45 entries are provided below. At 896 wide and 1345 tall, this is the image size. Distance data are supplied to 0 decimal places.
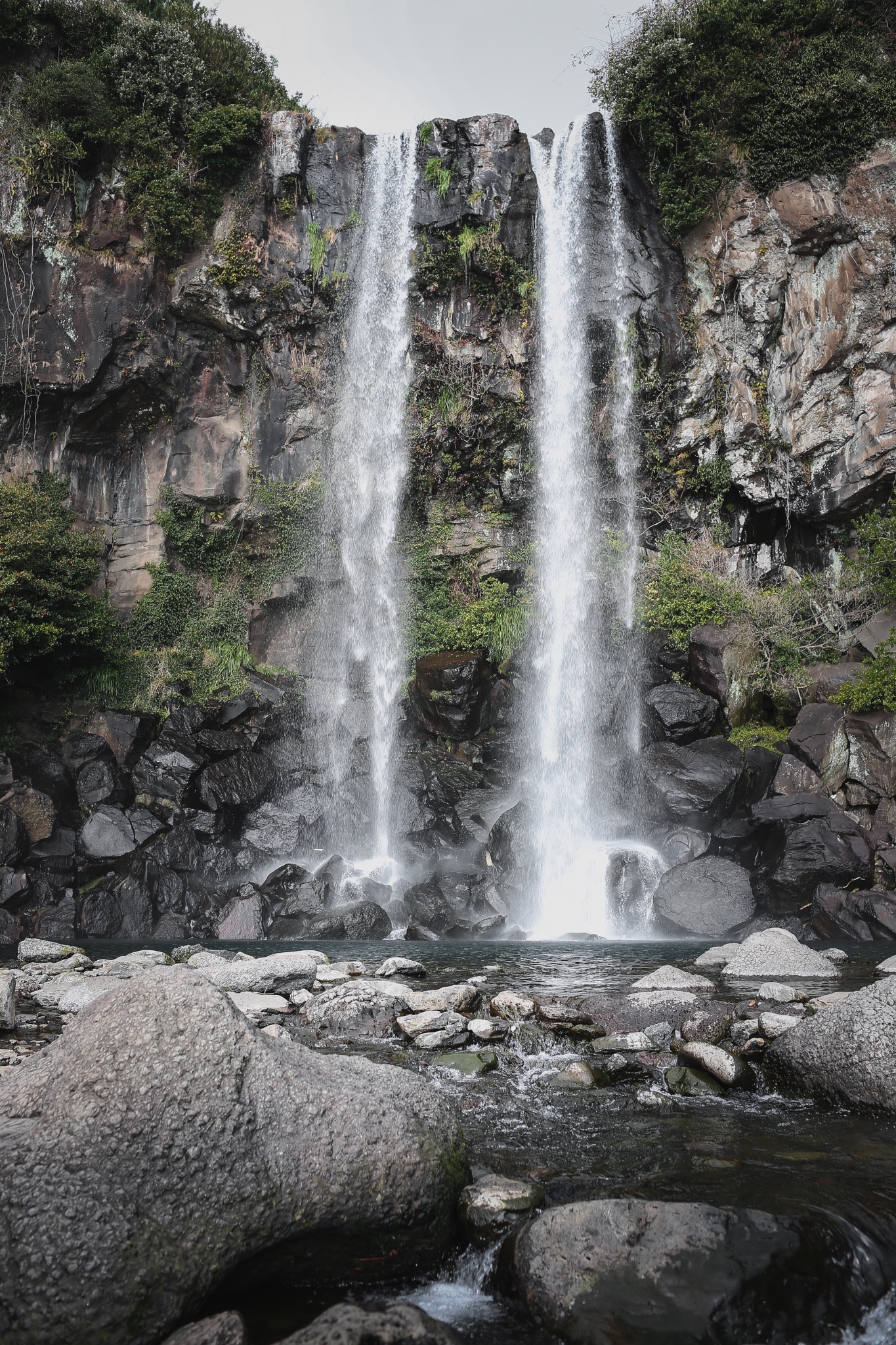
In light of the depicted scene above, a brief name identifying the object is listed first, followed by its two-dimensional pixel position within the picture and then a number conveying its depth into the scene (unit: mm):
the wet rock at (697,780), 15898
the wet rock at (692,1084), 5215
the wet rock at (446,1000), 7117
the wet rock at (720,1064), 5277
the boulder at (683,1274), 2785
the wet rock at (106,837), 16969
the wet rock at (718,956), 9945
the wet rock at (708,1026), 6043
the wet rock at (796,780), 15273
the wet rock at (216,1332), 2578
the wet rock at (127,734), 19578
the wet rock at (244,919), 14992
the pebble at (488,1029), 6398
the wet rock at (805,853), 13523
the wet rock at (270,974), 8617
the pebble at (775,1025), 5911
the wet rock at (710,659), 19109
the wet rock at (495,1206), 3418
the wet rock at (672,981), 8039
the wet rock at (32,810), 16688
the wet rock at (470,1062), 5721
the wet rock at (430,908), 14680
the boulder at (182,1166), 2637
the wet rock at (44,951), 11898
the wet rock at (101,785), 17984
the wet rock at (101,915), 15570
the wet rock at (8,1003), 6812
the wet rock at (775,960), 8914
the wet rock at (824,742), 15305
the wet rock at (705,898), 13492
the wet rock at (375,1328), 2514
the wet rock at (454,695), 20781
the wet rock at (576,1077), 5395
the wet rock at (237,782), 18562
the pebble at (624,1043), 6004
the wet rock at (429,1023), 6508
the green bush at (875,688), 15203
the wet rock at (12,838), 16105
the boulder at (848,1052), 4770
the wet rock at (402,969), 9227
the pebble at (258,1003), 7297
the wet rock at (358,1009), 6832
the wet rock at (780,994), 7242
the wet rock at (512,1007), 6973
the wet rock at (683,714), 18312
